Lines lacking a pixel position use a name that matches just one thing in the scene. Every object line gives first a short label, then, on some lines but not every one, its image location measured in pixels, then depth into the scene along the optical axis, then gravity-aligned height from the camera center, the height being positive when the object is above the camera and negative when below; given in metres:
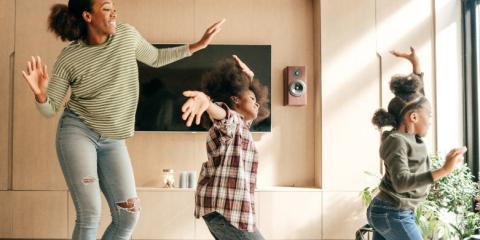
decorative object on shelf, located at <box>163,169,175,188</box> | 4.56 -0.36
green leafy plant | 3.72 -0.49
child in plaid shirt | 1.88 -0.15
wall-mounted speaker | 4.61 +0.45
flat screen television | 4.64 +0.49
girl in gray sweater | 2.12 -0.11
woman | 2.11 +0.12
